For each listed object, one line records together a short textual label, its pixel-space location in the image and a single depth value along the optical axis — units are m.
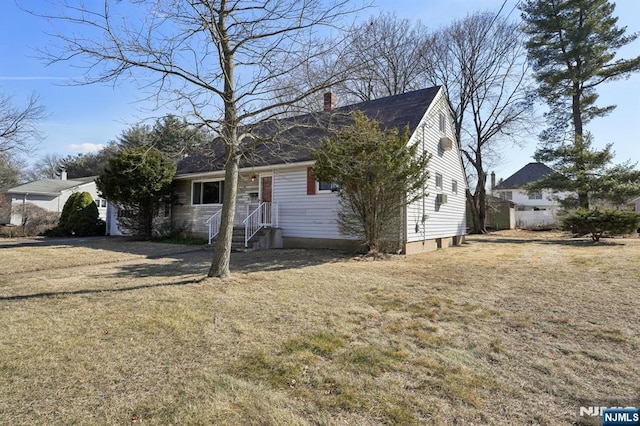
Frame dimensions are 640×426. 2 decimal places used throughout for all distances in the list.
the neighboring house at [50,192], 26.84
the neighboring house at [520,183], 39.81
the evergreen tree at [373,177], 8.66
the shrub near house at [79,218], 18.55
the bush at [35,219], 19.12
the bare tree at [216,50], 5.18
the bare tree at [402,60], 19.81
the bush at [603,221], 13.70
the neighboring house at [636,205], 31.70
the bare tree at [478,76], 21.52
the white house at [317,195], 11.47
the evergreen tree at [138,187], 13.20
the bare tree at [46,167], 46.09
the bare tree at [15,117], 14.42
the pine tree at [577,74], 17.20
